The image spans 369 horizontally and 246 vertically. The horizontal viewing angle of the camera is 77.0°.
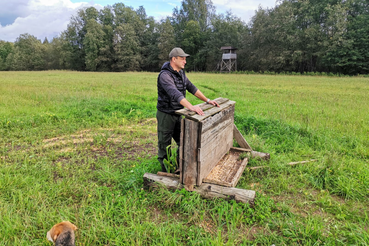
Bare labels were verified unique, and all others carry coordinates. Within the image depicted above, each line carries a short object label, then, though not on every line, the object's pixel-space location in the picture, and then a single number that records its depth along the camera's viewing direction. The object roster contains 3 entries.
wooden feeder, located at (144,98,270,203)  3.19
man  3.43
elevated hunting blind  42.91
